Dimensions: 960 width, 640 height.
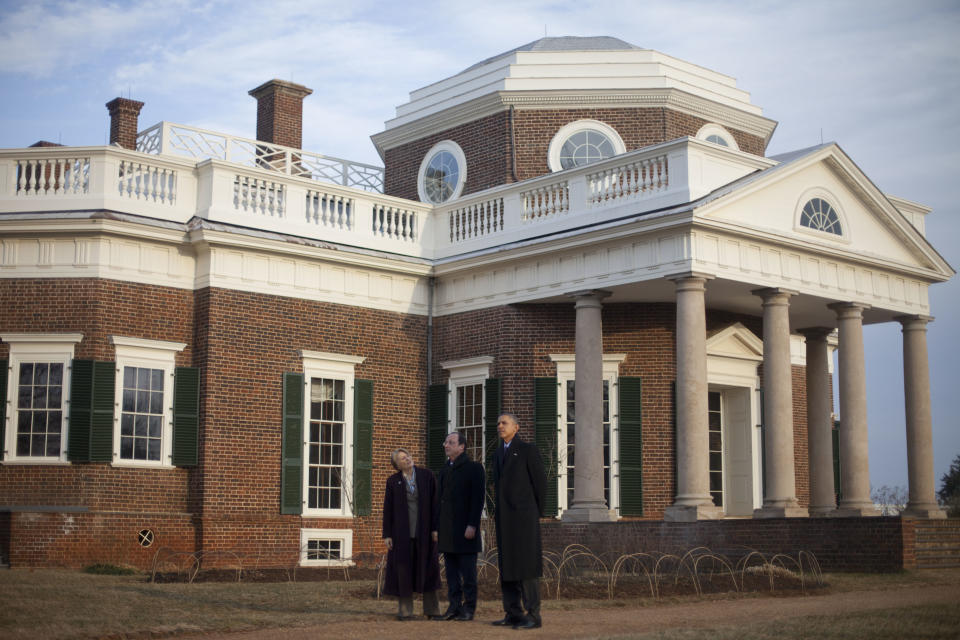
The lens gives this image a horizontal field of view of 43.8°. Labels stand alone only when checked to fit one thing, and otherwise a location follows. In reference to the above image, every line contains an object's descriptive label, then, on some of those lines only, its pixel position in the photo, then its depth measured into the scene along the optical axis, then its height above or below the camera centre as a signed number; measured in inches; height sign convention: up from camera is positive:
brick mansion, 777.6 +118.9
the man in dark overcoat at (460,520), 459.5 -9.7
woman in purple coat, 464.4 -15.7
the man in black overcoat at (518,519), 434.0 -9.0
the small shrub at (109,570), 725.9 -45.4
